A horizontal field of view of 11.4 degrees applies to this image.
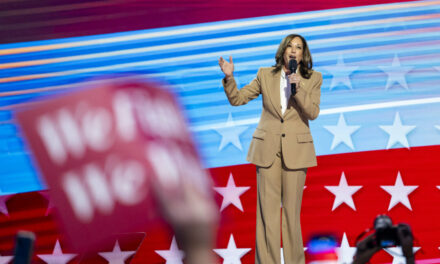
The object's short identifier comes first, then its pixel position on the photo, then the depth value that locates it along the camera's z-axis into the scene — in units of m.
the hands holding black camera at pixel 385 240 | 15.02
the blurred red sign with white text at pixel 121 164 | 7.44
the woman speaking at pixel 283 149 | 16.92
